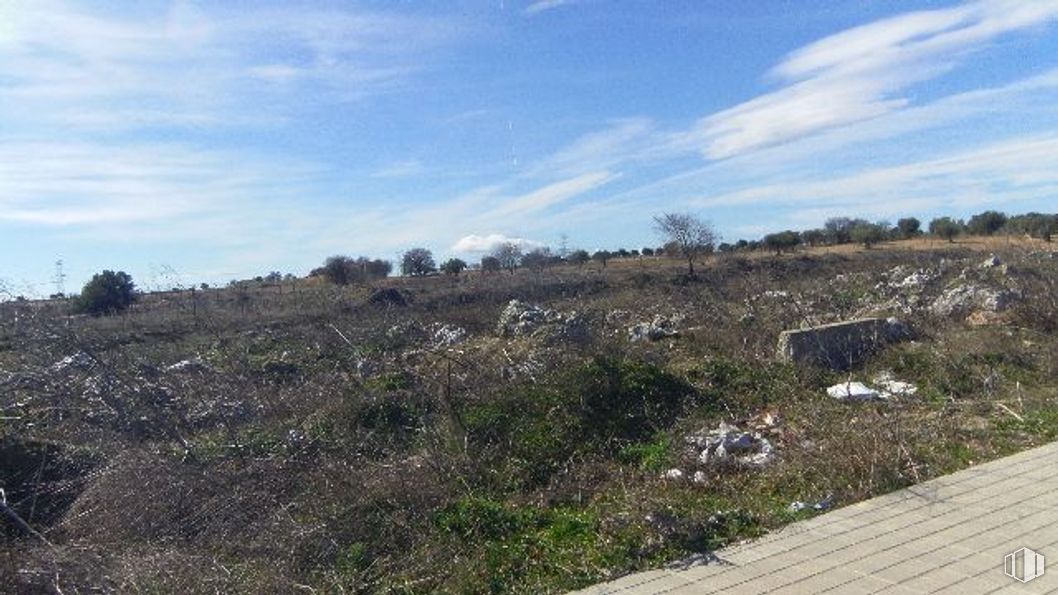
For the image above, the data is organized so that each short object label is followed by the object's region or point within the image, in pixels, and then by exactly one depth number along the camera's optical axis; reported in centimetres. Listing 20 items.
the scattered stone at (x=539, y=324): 1208
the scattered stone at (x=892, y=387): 958
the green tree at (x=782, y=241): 5362
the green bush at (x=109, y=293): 2436
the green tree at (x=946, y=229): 5088
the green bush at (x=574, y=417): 755
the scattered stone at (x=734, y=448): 722
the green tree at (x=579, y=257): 5164
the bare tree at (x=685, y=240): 4125
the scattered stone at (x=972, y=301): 1407
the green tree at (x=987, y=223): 5122
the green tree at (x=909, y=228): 5750
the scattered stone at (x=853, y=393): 931
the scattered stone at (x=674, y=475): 689
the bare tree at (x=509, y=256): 4577
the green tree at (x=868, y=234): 5394
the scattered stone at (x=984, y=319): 1348
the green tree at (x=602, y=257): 5275
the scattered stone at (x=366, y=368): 1067
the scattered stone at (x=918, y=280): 2023
